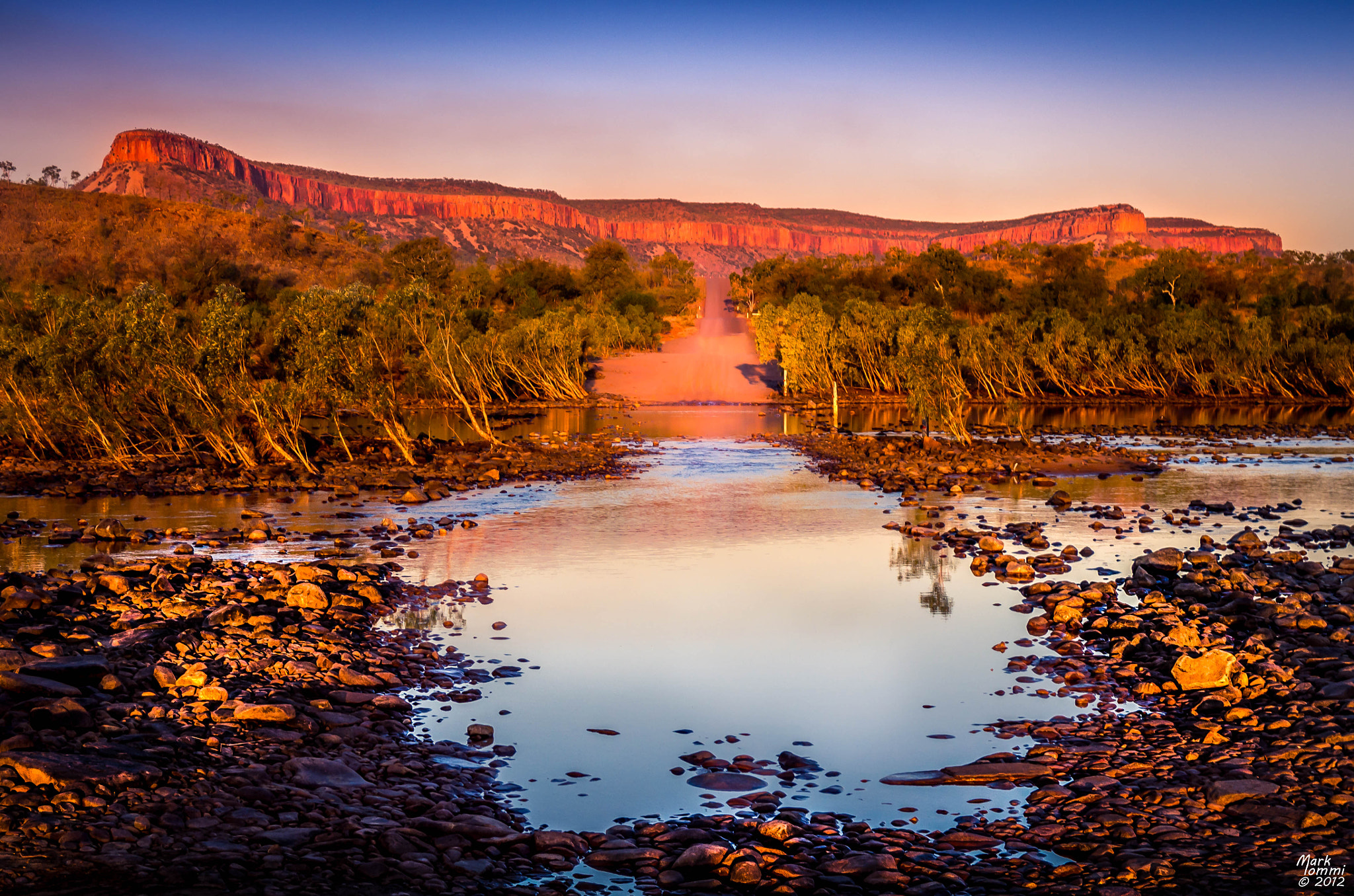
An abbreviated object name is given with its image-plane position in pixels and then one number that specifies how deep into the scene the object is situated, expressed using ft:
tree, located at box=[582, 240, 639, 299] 316.81
